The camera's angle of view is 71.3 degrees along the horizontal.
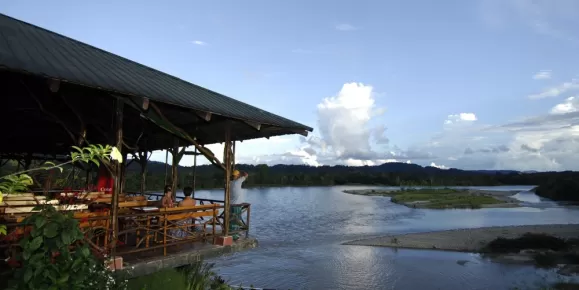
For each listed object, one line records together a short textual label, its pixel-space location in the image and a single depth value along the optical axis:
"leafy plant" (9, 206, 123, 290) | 3.52
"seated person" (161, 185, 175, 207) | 8.37
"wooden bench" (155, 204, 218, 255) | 7.11
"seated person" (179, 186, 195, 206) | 8.21
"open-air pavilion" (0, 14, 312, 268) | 5.54
